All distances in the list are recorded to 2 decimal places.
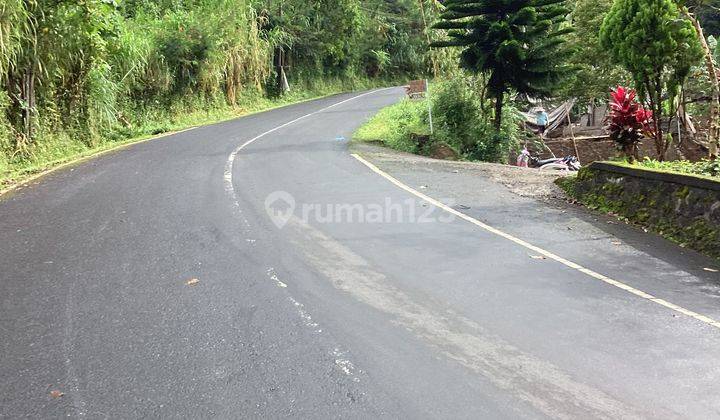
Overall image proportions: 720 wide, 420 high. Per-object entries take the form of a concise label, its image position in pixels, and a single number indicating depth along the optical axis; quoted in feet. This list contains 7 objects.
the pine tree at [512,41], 51.06
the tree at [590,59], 65.67
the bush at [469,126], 58.39
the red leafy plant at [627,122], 34.58
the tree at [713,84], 32.45
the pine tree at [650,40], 30.12
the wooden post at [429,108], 57.16
